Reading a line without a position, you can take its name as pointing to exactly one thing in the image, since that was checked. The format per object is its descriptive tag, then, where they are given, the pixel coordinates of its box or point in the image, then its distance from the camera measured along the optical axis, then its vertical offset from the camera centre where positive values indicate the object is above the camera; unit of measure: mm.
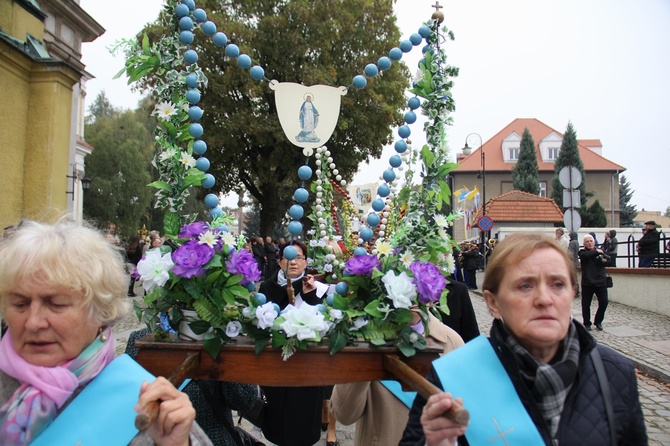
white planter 2195 -398
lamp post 23616 +656
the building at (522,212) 27875 +1334
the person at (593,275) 9531 -683
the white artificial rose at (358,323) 2230 -372
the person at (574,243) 12562 -134
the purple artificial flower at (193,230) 2316 +18
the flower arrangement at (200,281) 2195 -202
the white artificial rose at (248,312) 2219 -327
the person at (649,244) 12859 -149
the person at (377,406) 2551 -854
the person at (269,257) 16908 -753
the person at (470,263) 17500 -890
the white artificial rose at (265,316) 2143 -335
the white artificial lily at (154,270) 2201 -153
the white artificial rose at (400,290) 2191 -227
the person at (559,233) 15211 +127
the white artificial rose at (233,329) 2188 -395
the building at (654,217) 74125 +3101
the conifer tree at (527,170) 44125 +5701
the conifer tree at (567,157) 42969 +6643
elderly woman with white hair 1583 -349
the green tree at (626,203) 50781 +3451
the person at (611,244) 14922 -177
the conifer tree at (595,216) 41031 +1695
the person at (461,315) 4039 -610
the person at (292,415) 3441 -1193
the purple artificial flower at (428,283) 2221 -198
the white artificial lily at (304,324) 2117 -362
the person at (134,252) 14016 -488
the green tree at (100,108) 48281 +11730
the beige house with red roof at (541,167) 45500 +6194
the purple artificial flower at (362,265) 2314 -130
